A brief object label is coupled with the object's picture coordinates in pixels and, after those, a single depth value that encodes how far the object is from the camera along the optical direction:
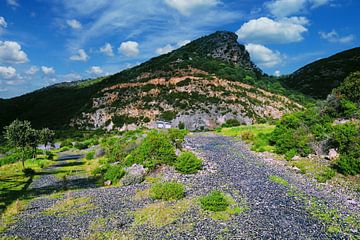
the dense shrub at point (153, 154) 22.73
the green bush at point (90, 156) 36.31
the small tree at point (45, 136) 42.56
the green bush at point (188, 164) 20.90
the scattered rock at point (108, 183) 21.97
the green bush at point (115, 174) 22.05
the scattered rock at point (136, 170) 21.47
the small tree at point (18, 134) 31.73
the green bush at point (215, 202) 13.44
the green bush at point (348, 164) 17.56
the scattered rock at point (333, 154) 21.30
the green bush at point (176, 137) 27.42
